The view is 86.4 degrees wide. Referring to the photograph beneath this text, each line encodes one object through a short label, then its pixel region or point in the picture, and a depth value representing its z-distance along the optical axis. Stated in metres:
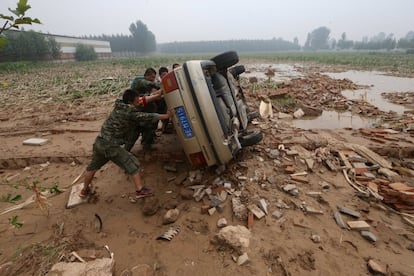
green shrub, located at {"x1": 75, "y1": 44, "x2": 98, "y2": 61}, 53.22
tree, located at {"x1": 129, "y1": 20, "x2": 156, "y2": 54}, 86.88
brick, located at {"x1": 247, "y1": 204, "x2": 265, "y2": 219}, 2.85
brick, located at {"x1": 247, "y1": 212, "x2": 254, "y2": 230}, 2.73
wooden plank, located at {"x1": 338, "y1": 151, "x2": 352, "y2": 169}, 3.75
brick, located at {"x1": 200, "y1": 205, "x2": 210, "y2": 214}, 3.00
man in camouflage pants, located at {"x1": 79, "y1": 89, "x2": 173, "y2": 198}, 3.14
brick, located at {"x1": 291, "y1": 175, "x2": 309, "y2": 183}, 3.42
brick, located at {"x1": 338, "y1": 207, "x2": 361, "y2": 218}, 2.83
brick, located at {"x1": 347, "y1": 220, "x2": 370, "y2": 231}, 2.64
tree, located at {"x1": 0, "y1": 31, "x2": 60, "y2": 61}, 38.27
